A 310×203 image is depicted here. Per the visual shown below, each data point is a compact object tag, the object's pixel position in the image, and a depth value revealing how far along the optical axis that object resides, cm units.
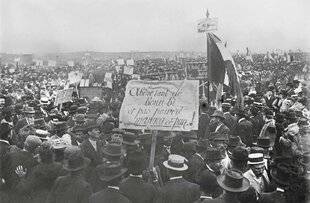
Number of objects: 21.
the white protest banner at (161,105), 567
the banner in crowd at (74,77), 2022
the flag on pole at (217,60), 1091
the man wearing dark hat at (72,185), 502
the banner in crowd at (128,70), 2212
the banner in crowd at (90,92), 2031
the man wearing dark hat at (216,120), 991
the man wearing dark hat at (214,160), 614
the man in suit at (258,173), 549
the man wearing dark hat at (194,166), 622
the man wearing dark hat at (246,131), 976
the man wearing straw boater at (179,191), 510
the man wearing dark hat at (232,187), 452
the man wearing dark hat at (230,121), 1041
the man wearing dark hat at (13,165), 632
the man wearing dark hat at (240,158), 541
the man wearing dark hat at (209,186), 532
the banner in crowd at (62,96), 1326
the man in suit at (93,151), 625
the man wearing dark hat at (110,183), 469
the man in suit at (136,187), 511
